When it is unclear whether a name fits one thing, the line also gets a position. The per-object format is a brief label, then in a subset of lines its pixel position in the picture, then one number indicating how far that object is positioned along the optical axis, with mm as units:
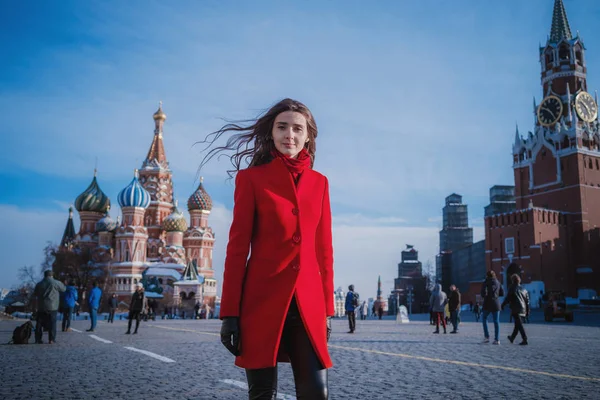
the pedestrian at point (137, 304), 16922
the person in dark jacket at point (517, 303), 12047
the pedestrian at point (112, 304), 28117
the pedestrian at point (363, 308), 42469
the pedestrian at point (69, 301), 16819
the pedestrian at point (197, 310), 45906
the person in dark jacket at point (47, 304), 12266
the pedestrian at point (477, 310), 36925
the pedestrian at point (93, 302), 18672
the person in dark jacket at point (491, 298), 12383
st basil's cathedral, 70312
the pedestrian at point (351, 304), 18328
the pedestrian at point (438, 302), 17906
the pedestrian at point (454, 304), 17430
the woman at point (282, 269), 2684
